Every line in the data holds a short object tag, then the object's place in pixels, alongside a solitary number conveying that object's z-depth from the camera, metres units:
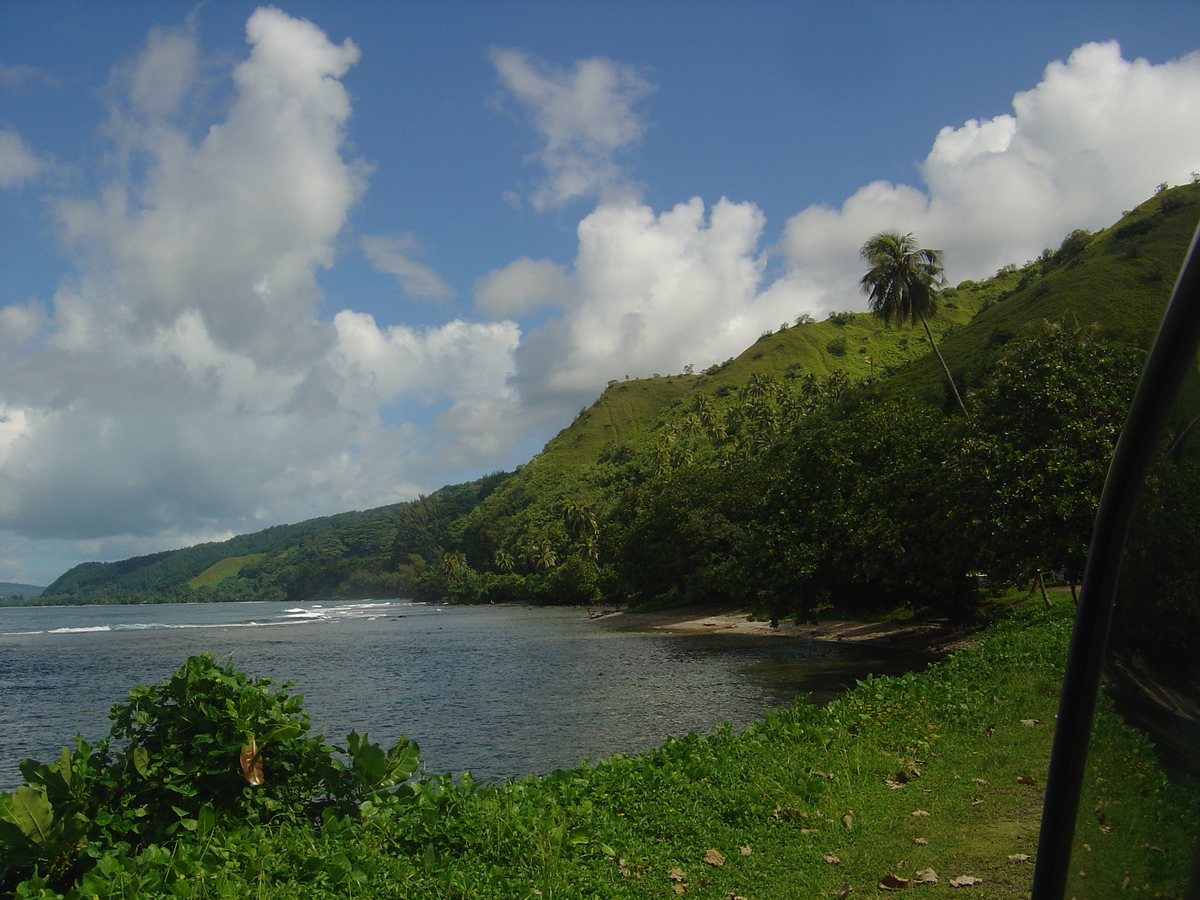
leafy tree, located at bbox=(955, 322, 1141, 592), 22.06
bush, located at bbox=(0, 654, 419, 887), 6.74
